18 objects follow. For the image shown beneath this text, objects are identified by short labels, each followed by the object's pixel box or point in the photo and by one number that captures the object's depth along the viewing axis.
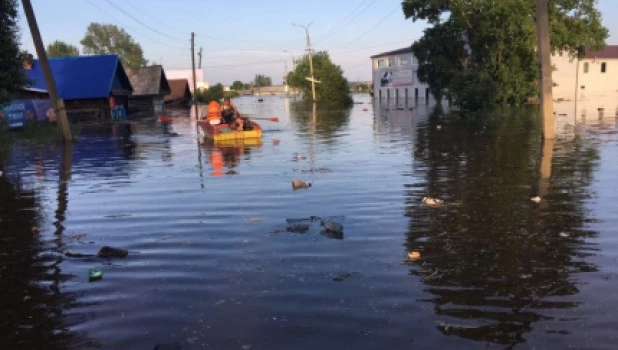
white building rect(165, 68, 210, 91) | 103.75
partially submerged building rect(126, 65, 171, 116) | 56.81
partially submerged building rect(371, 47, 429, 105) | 73.83
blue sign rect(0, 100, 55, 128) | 27.42
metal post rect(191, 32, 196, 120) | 63.29
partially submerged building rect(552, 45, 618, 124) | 58.34
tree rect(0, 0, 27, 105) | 22.94
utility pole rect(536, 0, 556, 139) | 16.64
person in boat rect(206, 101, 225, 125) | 22.13
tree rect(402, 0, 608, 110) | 40.50
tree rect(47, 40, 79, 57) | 104.00
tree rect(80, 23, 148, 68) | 112.88
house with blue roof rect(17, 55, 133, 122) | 39.25
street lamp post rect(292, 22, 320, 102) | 76.94
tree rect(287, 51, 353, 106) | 74.31
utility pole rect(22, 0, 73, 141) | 21.17
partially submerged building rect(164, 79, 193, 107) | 78.95
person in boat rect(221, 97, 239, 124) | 22.61
